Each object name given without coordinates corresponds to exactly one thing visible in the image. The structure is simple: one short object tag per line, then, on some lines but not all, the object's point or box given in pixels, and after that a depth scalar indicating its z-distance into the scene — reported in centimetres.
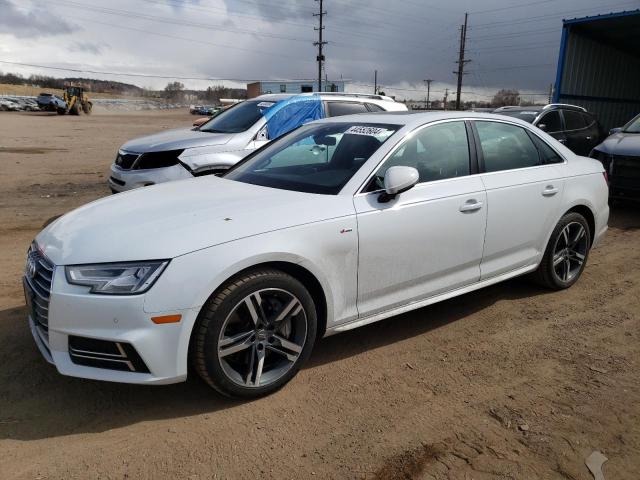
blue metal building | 1423
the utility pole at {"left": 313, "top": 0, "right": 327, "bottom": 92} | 5687
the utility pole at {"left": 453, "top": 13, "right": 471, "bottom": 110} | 4915
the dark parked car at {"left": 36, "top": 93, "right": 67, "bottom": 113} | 5169
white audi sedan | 266
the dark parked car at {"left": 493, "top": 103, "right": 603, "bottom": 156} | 1029
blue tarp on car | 728
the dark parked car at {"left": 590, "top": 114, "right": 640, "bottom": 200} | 774
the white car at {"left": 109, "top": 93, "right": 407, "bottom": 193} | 655
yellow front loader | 5141
